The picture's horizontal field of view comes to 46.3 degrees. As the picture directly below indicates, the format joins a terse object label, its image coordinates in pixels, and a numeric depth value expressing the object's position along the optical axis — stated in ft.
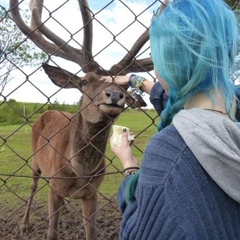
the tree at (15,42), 29.26
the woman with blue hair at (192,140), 2.49
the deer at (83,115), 6.72
